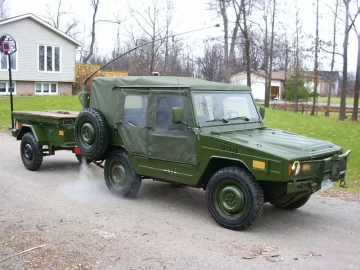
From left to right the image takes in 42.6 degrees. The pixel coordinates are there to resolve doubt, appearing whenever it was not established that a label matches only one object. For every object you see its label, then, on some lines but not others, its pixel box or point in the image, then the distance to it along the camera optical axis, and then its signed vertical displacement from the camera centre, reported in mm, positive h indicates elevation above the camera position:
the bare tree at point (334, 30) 31152 +4508
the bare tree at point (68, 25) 58500 +7871
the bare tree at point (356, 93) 30984 +86
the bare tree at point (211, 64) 36062 +2243
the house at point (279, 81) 39312 +1123
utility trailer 9164 -1012
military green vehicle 5883 -787
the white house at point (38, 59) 30750 +1805
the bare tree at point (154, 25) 38406 +5299
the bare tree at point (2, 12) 61838 +9614
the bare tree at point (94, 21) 50831 +7259
